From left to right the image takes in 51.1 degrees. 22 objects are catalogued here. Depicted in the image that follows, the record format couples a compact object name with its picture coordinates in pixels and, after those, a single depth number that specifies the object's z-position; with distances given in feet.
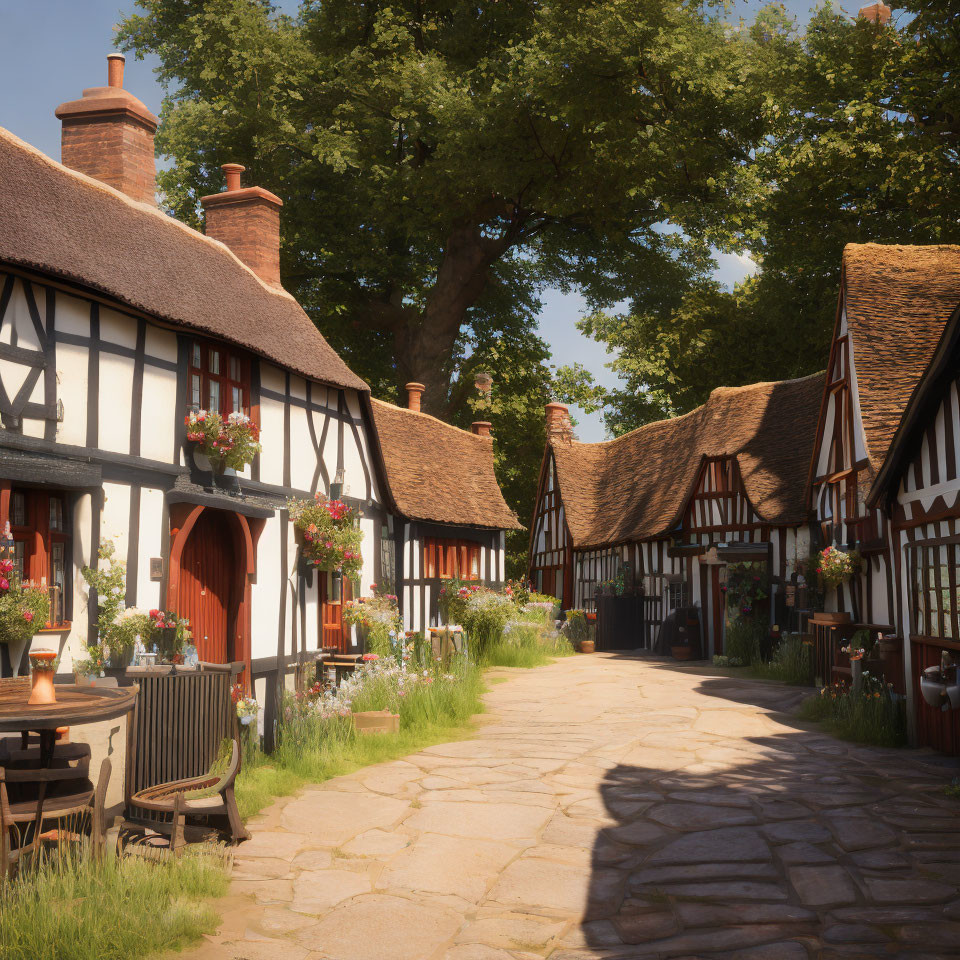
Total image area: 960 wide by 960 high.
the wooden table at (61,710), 19.46
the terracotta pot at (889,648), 39.40
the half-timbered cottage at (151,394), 29.32
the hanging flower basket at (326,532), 42.47
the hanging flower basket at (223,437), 35.29
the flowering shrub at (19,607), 26.32
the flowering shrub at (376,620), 48.16
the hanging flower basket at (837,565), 49.83
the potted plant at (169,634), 31.58
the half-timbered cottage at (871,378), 47.14
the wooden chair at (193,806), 22.88
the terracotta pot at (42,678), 21.38
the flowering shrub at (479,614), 64.54
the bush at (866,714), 36.96
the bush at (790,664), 52.49
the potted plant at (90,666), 29.38
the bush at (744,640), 63.52
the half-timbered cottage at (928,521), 33.40
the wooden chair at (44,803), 19.79
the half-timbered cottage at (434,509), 61.16
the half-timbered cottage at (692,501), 67.77
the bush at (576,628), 79.25
